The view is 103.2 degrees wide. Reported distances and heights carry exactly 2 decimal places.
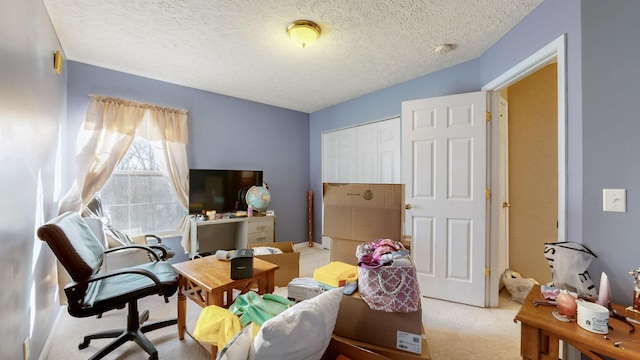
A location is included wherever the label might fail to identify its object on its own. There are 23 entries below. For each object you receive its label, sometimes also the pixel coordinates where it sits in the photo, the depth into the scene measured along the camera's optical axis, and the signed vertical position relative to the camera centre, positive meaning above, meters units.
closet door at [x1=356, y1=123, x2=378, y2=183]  3.70 +0.42
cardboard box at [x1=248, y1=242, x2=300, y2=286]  2.79 -0.96
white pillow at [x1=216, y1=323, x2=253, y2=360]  0.87 -0.60
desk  3.40 -0.75
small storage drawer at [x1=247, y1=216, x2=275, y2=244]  3.42 -0.70
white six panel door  2.40 -0.11
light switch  1.25 -0.09
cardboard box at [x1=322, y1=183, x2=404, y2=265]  1.71 -0.24
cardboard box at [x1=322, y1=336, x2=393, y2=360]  1.07 -0.77
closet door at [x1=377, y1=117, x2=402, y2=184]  3.38 +0.41
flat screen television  3.26 -0.12
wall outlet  1.35 -0.92
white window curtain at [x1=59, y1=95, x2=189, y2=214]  2.64 +0.46
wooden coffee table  1.56 -0.67
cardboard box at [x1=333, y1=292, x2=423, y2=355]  1.32 -0.79
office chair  1.47 -0.72
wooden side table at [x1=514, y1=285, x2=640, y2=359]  0.92 -0.60
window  2.93 -0.20
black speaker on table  1.64 -0.56
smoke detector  2.32 +1.23
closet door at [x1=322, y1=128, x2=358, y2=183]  4.03 +0.40
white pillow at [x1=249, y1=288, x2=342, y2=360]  0.88 -0.56
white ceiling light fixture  1.97 +1.18
